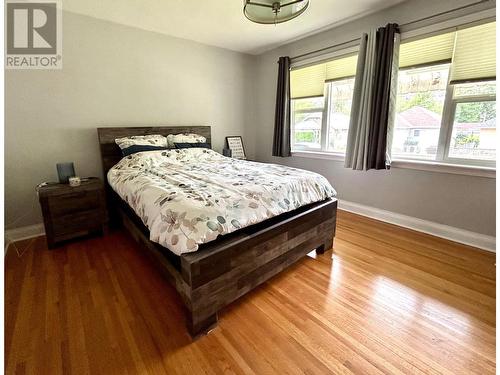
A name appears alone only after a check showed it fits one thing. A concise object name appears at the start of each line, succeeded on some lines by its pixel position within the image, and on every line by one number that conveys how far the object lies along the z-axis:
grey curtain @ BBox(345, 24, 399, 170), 2.54
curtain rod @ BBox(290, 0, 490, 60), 2.10
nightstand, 2.26
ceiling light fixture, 1.64
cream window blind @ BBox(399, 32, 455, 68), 2.30
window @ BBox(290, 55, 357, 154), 3.17
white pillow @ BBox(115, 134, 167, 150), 2.75
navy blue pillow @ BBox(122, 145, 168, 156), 2.71
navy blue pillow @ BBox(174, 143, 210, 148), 3.11
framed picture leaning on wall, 4.00
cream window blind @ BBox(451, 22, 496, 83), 2.07
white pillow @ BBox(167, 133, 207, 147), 3.14
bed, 1.34
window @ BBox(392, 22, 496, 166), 2.15
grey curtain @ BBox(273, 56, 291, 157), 3.63
